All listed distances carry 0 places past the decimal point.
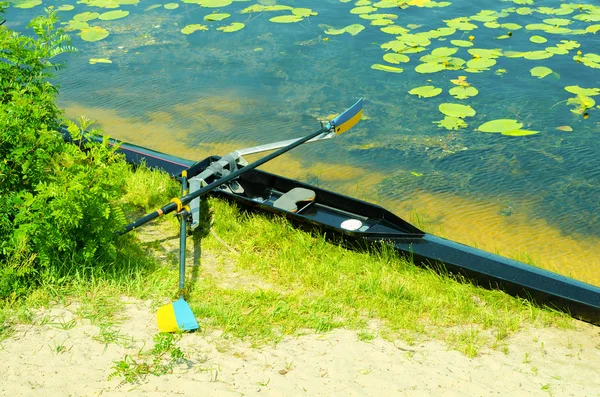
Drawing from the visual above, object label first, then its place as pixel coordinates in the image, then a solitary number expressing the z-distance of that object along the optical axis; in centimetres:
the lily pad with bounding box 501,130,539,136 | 726
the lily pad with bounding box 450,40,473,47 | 899
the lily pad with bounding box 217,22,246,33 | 1008
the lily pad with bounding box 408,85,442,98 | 799
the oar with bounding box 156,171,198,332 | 405
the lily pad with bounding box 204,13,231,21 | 1050
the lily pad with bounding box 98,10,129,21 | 1076
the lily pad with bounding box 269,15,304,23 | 1018
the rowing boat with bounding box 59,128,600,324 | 462
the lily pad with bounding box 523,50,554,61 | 863
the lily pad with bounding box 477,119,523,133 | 733
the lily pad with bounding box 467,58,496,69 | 850
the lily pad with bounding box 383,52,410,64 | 879
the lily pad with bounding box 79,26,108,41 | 1020
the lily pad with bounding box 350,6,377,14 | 1028
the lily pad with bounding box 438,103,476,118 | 760
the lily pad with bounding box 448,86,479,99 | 791
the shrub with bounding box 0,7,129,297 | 416
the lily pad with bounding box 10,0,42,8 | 1125
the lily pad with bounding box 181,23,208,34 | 1019
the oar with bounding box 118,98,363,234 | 489
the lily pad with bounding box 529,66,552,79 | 830
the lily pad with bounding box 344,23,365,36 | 966
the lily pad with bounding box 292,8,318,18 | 1036
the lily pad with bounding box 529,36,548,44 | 903
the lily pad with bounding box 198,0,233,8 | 1088
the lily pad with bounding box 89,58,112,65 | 964
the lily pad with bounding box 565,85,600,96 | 783
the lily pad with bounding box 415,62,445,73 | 843
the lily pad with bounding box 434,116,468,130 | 745
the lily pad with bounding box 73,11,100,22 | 1075
